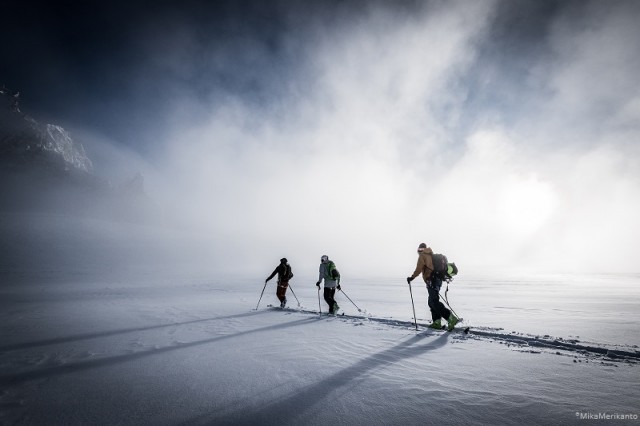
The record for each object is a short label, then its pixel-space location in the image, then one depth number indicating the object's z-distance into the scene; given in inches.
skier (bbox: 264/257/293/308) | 517.0
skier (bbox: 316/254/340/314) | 454.6
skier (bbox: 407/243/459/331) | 325.1
